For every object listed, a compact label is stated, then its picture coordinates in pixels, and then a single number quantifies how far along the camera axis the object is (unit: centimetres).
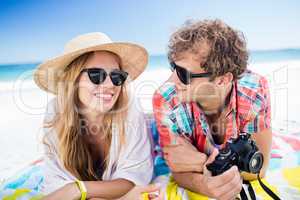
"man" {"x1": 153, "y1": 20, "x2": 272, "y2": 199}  120
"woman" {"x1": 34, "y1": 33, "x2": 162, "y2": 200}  116
